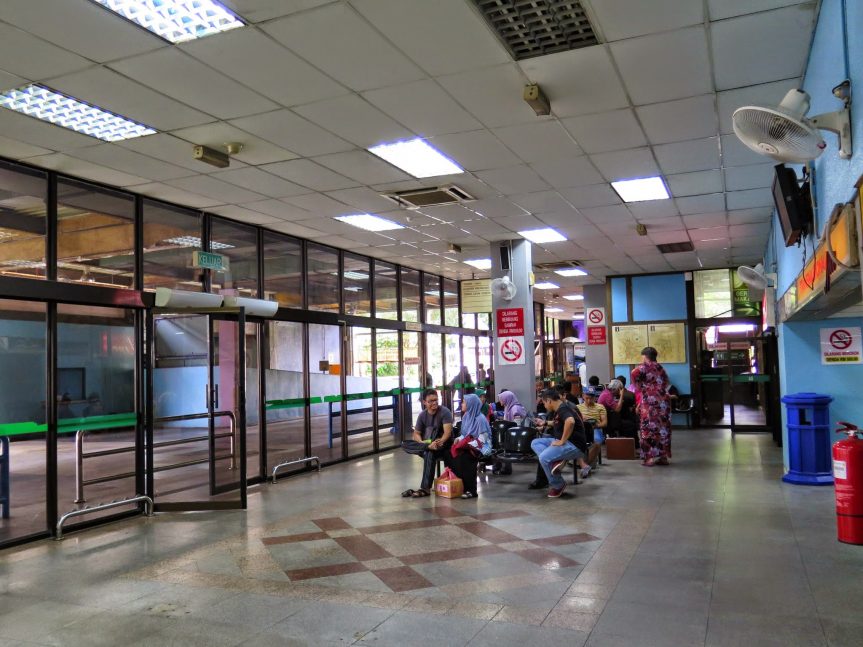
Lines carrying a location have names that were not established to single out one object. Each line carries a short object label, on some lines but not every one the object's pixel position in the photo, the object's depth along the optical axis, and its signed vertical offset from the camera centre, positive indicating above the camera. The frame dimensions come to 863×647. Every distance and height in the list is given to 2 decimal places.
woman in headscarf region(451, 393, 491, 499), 6.70 -0.91
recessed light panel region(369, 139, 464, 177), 5.75 +1.85
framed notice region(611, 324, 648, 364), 13.55 +0.19
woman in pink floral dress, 8.51 -0.84
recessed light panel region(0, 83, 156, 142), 4.47 +1.86
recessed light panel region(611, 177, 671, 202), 6.98 +1.80
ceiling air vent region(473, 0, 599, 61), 3.56 +1.89
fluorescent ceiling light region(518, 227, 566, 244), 9.34 +1.76
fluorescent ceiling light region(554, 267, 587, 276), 13.23 +1.69
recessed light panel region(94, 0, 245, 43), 3.50 +1.92
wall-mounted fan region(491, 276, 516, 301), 9.41 +0.97
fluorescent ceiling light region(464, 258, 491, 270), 11.61 +1.69
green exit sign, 7.31 +1.17
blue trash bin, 6.70 -0.93
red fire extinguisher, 4.18 -0.91
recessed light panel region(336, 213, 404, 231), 8.25 +1.78
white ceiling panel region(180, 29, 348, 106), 3.84 +1.87
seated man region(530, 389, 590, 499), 6.61 -0.93
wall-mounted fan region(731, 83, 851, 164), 2.95 +1.02
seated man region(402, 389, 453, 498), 6.86 -0.86
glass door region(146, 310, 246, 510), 6.64 -0.67
